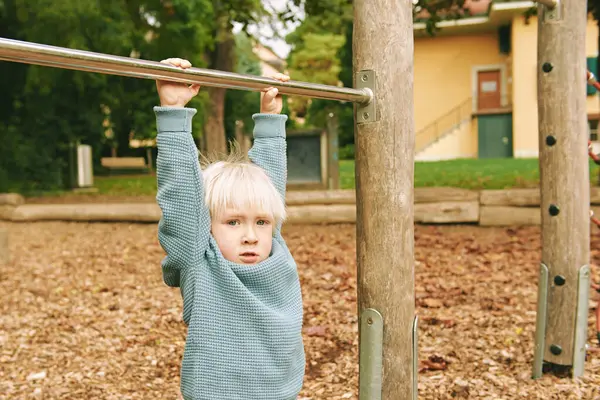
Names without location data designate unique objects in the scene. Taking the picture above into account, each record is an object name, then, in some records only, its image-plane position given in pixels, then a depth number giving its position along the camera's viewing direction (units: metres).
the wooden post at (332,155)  9.17
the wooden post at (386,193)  1.92
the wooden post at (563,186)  2.82
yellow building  18.33
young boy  1.65
